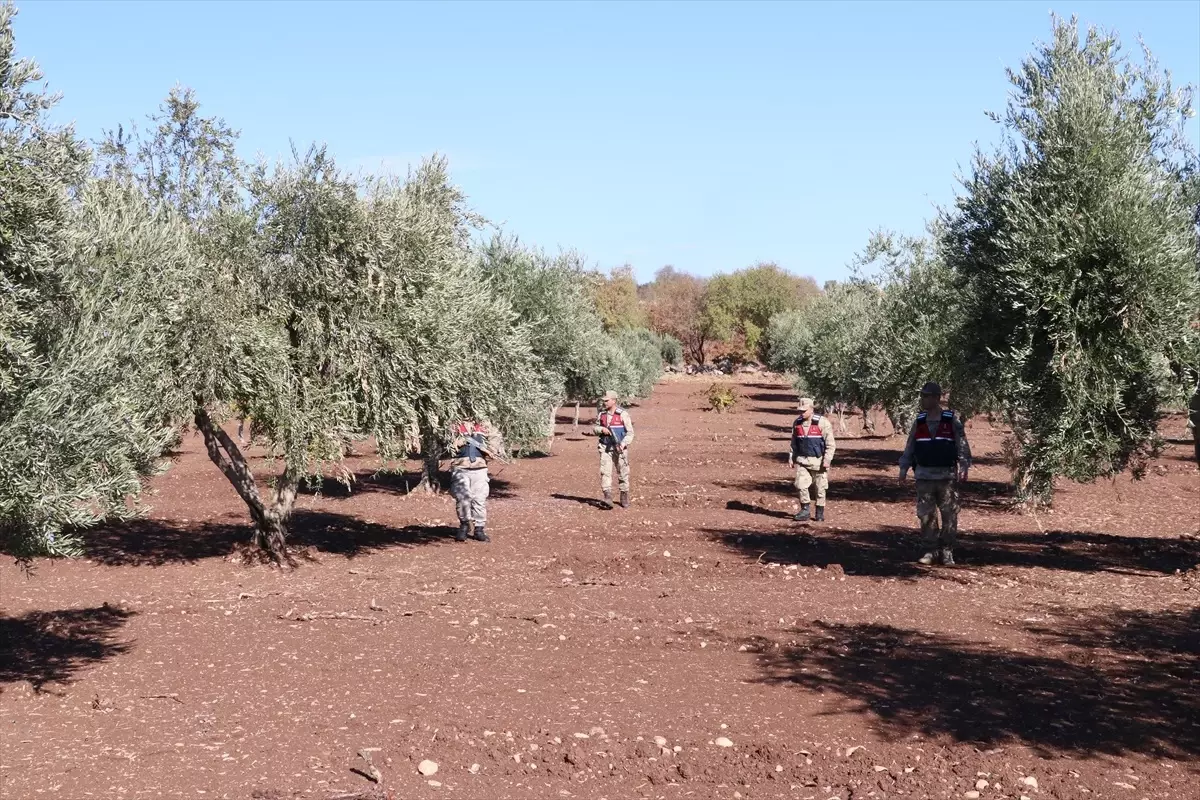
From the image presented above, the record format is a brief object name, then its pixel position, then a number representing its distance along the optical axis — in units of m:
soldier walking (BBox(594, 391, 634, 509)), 19.03
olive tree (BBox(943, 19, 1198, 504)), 11.95
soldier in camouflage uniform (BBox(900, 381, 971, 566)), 13.48
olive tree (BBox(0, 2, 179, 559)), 7.45
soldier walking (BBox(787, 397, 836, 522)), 17.50
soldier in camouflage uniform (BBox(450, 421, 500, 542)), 16.11
